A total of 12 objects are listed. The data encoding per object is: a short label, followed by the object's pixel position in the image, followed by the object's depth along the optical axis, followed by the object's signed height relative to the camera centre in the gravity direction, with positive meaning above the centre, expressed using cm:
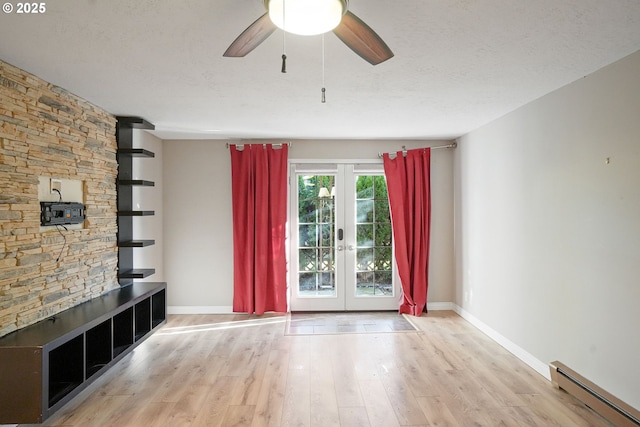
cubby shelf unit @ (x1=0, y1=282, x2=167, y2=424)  220 -93
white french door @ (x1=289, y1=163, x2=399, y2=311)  518 -30
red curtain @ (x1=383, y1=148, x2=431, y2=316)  503 -1
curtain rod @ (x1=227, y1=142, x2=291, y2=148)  499 +98
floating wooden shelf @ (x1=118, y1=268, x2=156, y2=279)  383 -57
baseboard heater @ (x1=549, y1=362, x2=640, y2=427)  233 -125
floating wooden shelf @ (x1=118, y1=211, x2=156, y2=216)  385 +6
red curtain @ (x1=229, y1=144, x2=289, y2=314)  494 +0
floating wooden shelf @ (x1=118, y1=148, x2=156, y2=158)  387 +70
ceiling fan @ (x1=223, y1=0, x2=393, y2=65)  141 +78
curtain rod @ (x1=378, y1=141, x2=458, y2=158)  506 +95
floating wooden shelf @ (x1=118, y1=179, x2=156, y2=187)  388 +39
